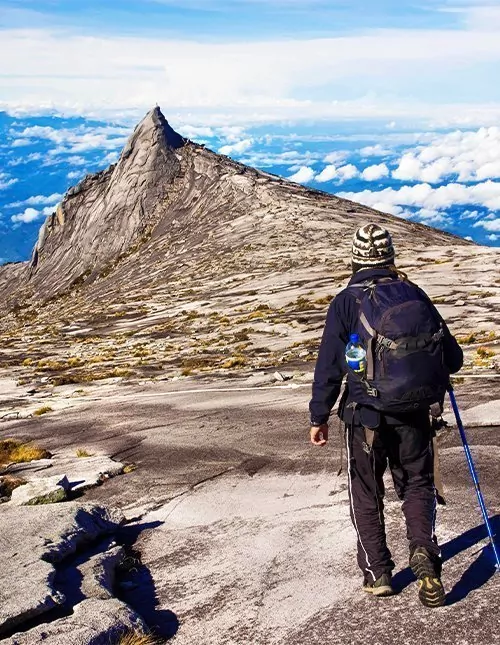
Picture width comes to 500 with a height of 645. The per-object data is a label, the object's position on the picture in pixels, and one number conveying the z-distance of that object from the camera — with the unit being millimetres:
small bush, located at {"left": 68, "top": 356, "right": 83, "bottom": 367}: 36619
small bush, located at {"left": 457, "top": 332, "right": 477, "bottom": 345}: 26125
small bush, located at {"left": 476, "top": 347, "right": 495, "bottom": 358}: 22359
